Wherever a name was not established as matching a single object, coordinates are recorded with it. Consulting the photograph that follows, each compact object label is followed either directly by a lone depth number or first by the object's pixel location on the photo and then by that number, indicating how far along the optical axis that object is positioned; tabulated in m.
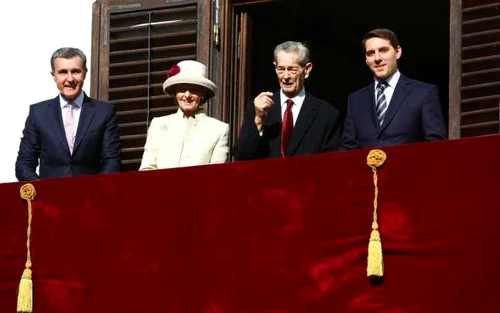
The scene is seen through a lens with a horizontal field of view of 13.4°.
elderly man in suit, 11.24
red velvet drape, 10.24
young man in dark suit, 10.91
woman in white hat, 11.48
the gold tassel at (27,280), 11.37
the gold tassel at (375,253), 10.35
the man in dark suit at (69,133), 11.83
